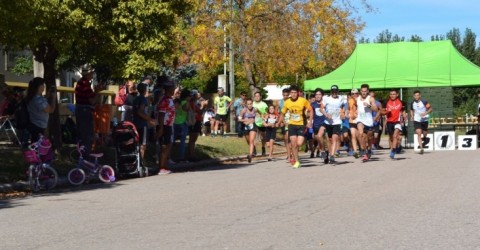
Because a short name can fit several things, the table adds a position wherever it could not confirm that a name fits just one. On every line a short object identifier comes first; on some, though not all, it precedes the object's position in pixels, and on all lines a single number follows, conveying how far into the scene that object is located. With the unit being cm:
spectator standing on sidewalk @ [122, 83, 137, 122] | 1861
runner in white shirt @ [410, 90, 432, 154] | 2416
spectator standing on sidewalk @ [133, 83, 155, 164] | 1708
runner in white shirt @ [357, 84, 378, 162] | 2120
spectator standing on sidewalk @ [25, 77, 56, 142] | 1436
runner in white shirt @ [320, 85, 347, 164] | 2034
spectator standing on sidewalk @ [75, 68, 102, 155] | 1610
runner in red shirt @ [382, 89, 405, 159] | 2220
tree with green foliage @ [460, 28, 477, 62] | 7706
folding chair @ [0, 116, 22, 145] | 1867
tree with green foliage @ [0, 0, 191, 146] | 1552
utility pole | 3170
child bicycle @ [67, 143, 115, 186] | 1500
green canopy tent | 2941
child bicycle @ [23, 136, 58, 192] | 1388
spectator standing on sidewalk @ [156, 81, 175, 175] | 1750
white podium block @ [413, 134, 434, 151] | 2812
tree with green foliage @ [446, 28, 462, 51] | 7881
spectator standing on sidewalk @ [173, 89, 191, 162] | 1969
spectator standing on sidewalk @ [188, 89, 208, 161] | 2031
